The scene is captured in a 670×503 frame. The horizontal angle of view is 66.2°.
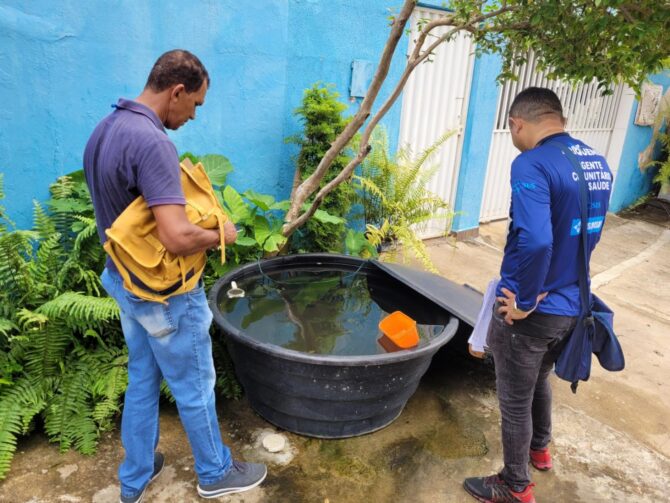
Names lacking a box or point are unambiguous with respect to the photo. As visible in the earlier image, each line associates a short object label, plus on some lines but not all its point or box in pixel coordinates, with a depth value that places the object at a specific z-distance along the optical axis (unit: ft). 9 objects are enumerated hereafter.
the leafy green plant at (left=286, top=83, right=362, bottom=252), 14.34
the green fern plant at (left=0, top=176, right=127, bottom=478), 9.17
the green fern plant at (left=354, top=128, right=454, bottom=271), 16.62
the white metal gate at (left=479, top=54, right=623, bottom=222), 23.20
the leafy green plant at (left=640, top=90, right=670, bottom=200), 32.71
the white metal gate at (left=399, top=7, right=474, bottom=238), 18.71
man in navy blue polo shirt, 6.15
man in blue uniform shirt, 7.14
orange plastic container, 10.00
